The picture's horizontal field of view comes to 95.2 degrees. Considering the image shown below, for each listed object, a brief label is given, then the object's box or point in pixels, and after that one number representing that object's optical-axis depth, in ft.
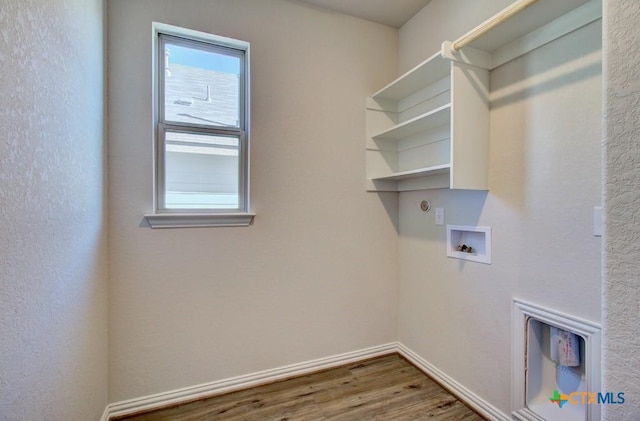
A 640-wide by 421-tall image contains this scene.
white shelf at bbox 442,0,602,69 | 4.15
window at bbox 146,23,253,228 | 6.06
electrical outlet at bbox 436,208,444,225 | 6.57
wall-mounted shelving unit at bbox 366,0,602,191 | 4.53
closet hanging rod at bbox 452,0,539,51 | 4.14
